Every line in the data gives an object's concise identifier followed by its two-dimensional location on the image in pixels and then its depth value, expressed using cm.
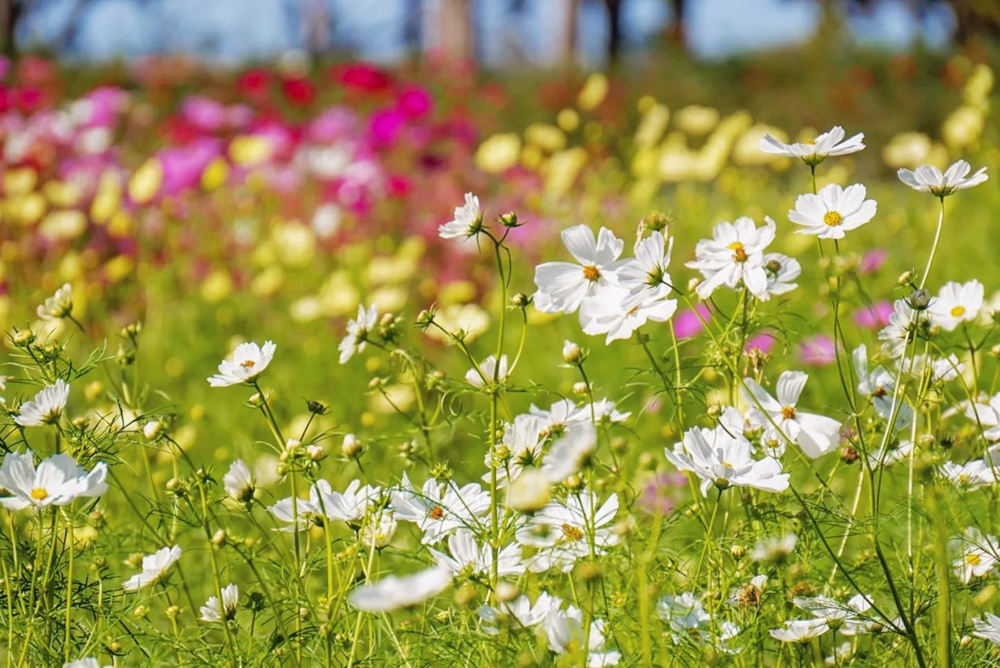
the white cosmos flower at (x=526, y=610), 214
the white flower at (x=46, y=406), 222
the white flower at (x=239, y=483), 222
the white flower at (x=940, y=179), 225
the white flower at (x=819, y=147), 223
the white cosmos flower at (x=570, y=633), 214
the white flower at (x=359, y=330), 233
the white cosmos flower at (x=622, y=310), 223
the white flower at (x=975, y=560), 226
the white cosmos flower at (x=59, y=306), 240
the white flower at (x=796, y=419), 228
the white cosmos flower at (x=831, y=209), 225
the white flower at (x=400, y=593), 198
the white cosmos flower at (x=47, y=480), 214
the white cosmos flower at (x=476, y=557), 224
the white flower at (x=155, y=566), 224
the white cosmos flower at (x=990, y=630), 217
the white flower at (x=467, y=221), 224
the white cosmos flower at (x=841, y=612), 218
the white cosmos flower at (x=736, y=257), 223
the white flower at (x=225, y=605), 225
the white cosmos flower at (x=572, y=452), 202
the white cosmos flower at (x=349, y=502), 226
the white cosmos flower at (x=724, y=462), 217
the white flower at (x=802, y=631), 217
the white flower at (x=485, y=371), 230
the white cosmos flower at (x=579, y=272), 228
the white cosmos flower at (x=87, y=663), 216
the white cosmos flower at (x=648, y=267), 221
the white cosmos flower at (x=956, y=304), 236
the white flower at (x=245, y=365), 227
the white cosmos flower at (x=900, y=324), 226
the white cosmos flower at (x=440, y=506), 225
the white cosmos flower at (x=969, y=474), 226
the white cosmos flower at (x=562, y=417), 225
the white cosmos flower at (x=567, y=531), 222
